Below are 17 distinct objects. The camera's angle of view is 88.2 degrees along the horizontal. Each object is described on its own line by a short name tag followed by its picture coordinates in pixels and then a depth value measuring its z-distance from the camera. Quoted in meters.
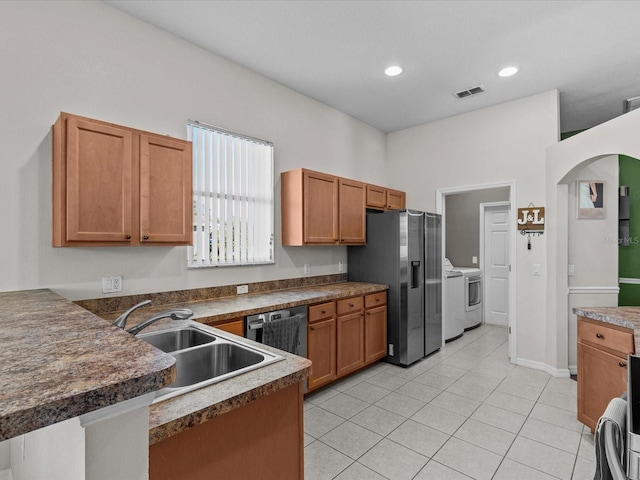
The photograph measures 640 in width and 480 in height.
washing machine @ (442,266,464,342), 4.89
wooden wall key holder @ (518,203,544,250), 3.85
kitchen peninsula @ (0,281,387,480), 0.61
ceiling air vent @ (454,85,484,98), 3.80
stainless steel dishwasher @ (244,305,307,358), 2.59
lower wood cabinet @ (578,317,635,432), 2.26
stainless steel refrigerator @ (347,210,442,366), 3.95
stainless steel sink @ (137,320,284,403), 1.55
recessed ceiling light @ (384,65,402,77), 3.38
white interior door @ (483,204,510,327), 5.84
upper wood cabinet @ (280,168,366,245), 3.53
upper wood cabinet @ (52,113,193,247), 2.06
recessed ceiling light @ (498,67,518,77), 3.39
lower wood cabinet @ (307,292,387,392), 3.16
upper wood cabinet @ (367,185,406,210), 4.43
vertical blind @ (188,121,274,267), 2.99
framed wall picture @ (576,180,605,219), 3.71
